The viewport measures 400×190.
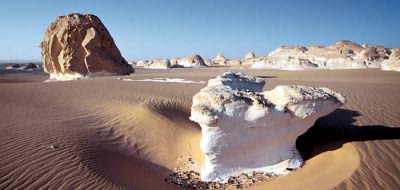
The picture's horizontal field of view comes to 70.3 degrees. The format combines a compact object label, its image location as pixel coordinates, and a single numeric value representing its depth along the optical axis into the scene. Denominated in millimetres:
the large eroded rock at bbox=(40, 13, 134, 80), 21141
